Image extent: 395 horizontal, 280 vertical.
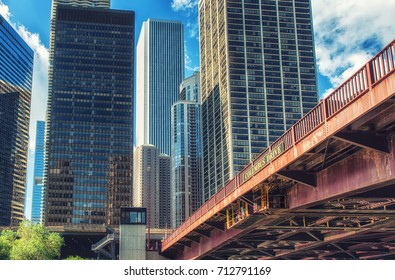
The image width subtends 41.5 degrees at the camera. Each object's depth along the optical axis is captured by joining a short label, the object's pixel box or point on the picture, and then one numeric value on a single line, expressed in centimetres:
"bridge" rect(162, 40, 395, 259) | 2109
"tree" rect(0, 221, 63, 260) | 7656
